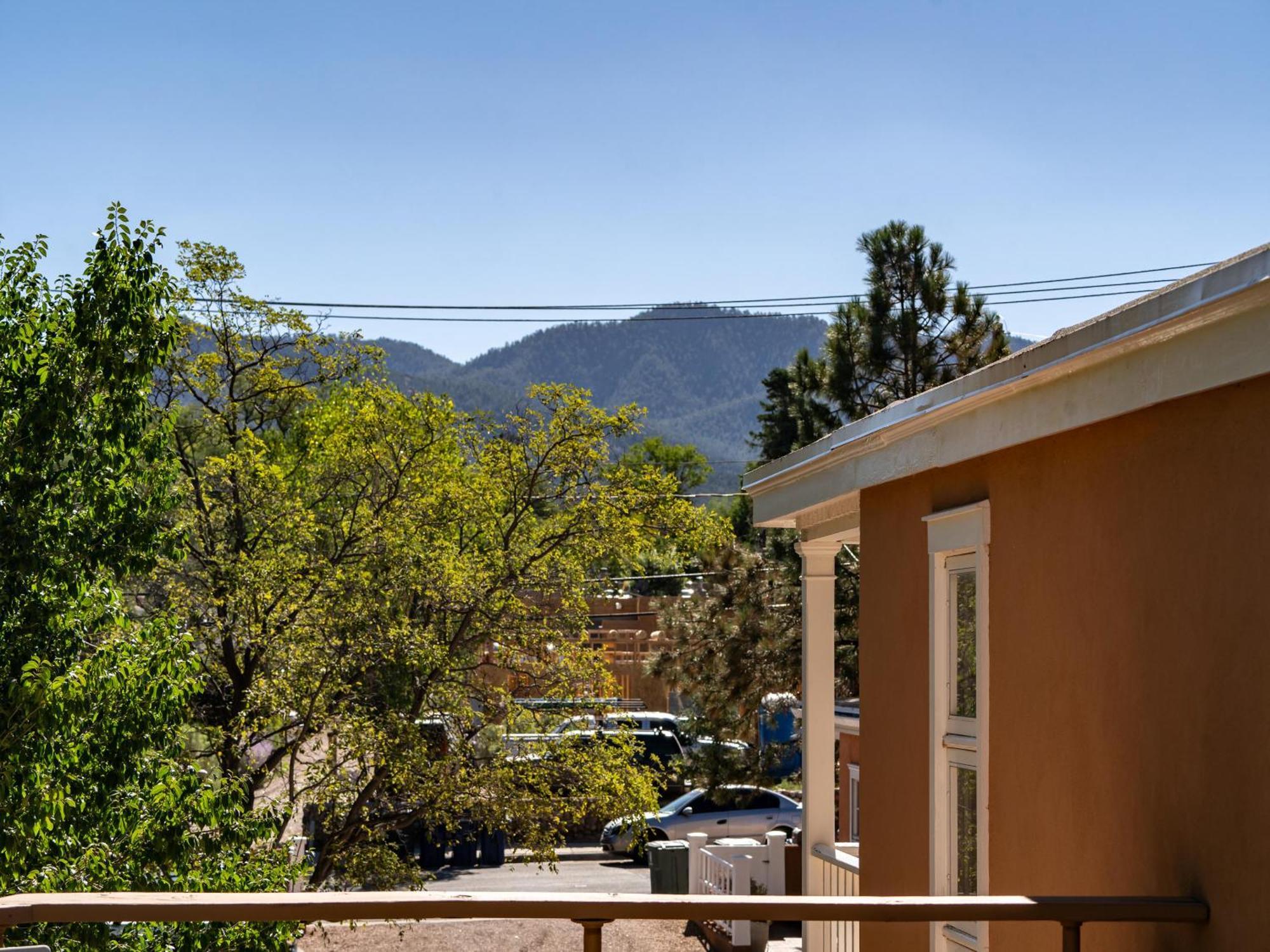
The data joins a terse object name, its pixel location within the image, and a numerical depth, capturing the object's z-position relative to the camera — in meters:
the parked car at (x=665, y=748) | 27.48
